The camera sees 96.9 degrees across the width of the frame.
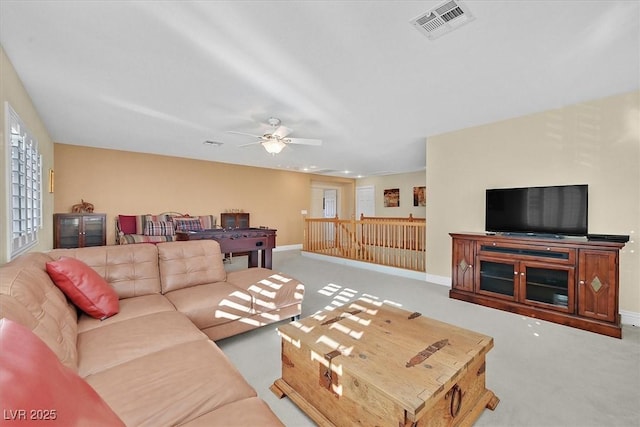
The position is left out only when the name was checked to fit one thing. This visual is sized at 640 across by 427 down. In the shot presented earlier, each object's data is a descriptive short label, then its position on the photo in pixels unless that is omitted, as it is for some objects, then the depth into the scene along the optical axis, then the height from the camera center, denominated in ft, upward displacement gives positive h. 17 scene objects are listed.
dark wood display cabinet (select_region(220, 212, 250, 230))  23.65 -0.72
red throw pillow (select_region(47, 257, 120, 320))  6.11 -1.70
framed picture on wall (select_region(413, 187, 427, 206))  28.71 +1.69
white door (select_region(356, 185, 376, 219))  33.47 +1.37
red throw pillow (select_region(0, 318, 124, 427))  1.80 -1.29
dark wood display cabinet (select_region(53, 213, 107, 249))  16.90 -1.20
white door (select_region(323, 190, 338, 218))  34.98 +1.12
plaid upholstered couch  18.42 -1.08
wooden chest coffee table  4.13 -2.52
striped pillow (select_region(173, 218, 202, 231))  20.08 -0.86
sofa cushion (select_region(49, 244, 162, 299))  7.69 -1.54
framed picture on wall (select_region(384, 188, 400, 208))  31.07 +1.62
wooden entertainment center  9.03 -2.34
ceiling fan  12.32 +3.12
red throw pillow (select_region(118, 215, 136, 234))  18.93 -0.83
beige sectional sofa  3.65 -2.43
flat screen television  10.35 +0.13
